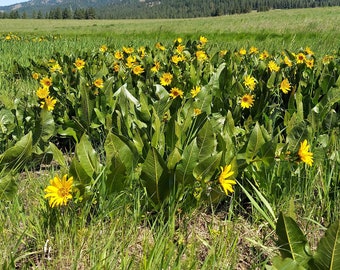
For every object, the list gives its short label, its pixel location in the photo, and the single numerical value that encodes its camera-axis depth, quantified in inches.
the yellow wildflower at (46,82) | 110.3
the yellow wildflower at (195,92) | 95.5
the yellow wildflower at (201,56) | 142.1
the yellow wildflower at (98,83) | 101.9
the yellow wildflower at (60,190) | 48.3
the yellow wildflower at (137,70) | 118.8
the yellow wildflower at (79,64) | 133.0
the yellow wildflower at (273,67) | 119.0
